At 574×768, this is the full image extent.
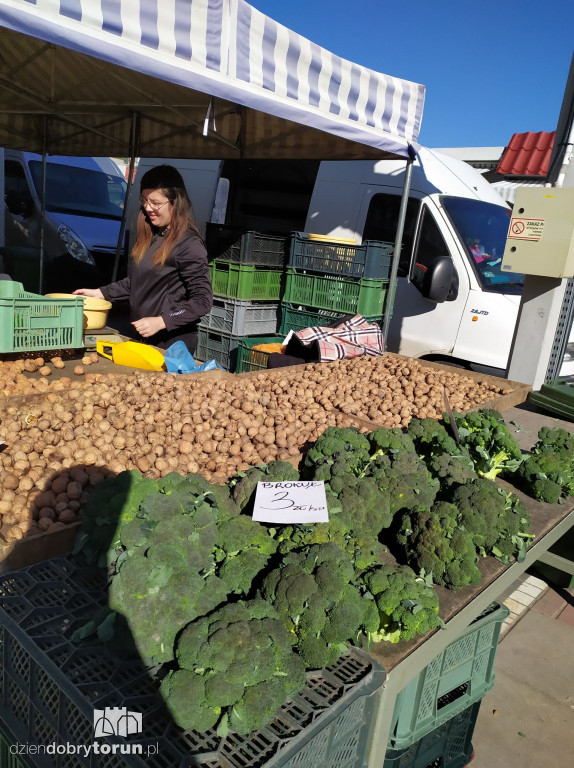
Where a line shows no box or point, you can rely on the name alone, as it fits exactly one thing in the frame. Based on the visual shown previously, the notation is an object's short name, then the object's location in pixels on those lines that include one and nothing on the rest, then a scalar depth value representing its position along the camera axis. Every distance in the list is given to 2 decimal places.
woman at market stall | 3.96
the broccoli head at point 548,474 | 2.72
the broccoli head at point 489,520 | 2.13
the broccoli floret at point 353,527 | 1.81
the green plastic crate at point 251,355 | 5.42
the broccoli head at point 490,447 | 2.85
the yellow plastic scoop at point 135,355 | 3.69
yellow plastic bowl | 3.92
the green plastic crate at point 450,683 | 1.95
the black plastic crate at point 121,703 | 1.18
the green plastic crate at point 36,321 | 3.09
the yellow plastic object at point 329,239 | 6.11
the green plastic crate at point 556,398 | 4.04
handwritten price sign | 1.86
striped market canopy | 3.03
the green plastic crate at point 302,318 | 6.22
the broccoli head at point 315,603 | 1.48
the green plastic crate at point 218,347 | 6.19
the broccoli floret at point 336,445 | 2.46
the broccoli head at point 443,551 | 1.93
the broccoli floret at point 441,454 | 2.43
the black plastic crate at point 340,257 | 5.89
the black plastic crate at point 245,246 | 6.17
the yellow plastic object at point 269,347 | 5.44
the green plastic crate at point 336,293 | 5.95
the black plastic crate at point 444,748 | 2.12
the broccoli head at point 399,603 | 1.65
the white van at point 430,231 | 6.26
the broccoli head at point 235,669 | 1.23
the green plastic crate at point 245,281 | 6.17
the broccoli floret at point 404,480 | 2.19
